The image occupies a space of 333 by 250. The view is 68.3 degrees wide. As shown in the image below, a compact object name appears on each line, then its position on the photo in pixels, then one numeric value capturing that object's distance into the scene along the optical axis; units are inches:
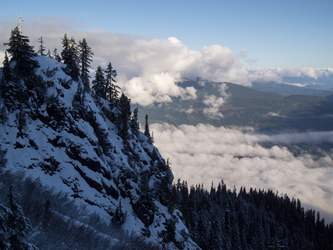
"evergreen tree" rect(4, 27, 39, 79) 2097.4
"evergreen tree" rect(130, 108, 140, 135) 3368.6
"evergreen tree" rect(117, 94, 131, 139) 2960.1
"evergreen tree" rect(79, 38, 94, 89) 3117.6
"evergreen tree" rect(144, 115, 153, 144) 3873.0
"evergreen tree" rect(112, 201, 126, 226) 1998.0
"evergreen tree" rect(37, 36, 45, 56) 2994.6
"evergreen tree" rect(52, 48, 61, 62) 3076.0
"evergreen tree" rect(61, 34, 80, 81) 2609.7
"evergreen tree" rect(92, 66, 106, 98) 3258.9
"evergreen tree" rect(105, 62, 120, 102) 3340.8
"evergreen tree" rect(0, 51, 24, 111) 1888.5
